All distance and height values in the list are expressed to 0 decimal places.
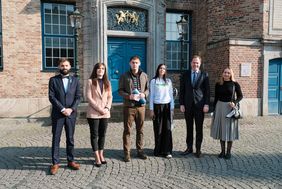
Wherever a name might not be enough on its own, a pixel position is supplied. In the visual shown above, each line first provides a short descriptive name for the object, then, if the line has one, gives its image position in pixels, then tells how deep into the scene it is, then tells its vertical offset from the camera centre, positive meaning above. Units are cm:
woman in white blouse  539 -61
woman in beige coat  488 -46
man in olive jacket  517 -34
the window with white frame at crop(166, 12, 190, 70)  1253 +159
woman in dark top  537 -53
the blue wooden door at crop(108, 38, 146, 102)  1139 +97
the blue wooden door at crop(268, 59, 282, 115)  1091 -27
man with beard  464 -46
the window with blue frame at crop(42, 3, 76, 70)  1098 +173
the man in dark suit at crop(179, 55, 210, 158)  548 -33
